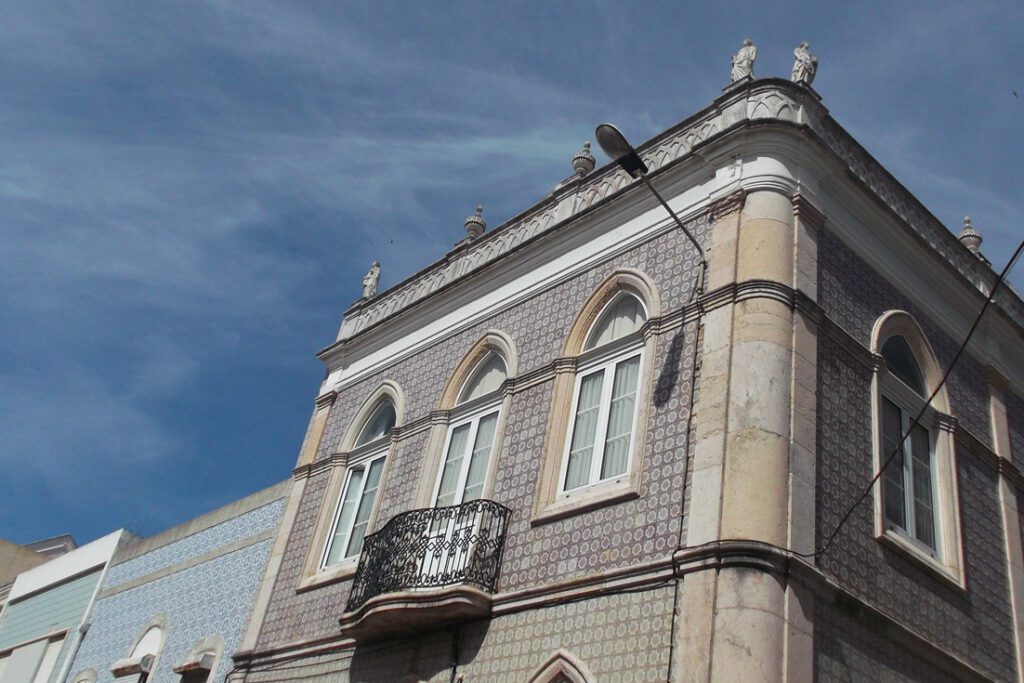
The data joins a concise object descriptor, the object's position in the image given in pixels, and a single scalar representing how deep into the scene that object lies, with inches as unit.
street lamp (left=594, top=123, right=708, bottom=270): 414.9
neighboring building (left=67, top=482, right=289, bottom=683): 621.9
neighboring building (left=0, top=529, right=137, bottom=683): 815.1
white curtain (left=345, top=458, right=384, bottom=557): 539.0
